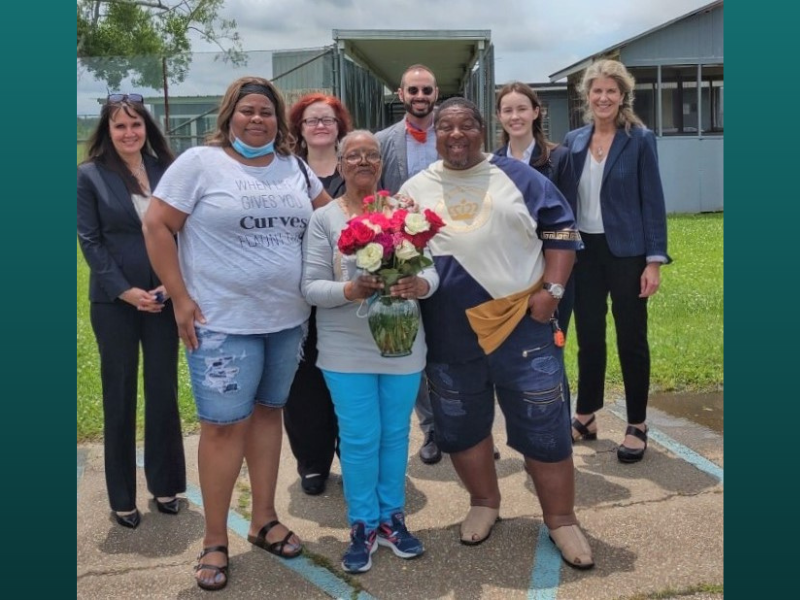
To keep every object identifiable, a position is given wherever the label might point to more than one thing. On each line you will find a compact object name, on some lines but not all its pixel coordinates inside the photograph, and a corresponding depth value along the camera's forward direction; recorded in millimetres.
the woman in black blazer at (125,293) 3855
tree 25953
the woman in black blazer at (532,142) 4387
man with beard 4543
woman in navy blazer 4488
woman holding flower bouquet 3379
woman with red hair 4254
